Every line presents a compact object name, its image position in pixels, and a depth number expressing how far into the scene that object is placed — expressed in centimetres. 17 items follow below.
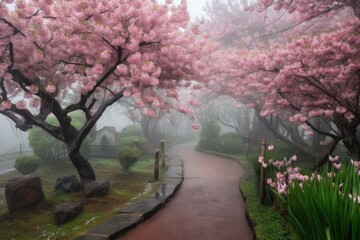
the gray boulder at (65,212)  572
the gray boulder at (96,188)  725
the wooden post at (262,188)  618
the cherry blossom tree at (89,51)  611
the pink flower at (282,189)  419
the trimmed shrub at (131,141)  1674
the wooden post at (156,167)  927
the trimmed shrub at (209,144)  1840
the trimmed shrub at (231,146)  1682
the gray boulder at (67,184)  760
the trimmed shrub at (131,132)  2285
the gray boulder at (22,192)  652
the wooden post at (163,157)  1182
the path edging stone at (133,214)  491
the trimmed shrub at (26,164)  1100
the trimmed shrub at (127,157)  1000
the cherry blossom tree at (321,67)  669
